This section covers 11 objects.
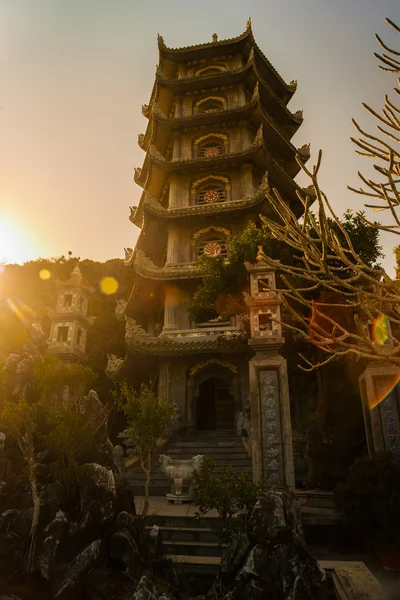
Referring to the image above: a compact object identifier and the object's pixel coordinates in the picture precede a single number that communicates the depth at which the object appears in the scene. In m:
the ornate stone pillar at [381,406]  7.97
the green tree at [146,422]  6.93
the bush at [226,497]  5.32
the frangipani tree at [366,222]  2.62
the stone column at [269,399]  6.99
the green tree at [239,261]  11.62
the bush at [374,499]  6.14
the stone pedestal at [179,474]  9.28
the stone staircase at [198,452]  11.01
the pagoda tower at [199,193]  15.77
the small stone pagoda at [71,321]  17.72
